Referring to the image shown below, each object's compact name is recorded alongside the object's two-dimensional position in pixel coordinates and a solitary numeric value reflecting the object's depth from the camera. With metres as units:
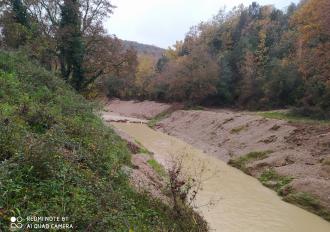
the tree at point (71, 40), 28.53
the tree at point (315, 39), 27.06
